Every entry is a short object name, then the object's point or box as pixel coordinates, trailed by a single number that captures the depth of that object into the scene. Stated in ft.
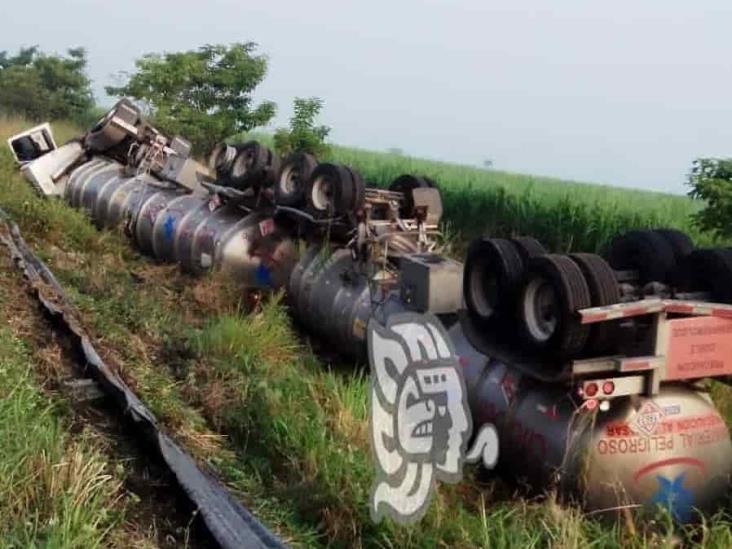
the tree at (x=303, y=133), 56.85
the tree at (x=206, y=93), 66.54
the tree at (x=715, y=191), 25.36
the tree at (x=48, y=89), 106.32
